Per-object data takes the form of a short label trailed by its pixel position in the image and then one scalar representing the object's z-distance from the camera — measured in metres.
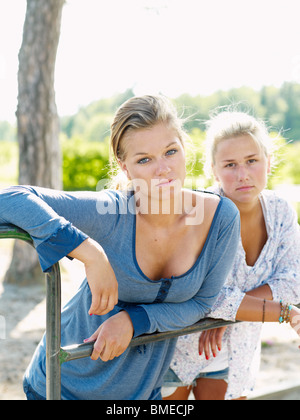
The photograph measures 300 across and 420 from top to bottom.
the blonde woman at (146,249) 1.93
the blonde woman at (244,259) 2.19
